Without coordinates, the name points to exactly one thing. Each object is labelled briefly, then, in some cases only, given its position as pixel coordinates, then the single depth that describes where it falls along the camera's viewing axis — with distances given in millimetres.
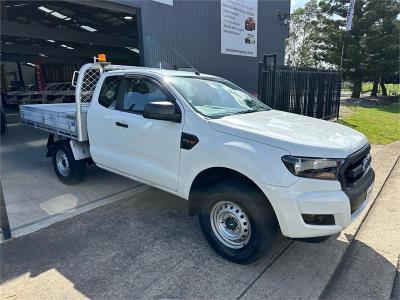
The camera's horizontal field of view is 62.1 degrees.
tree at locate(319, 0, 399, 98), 26344
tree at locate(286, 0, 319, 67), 50650
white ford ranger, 2906
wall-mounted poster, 11641
